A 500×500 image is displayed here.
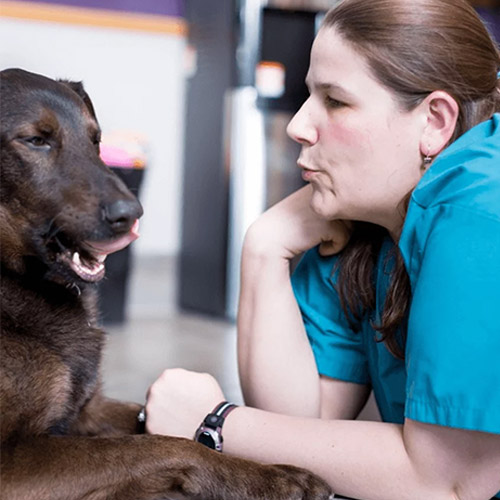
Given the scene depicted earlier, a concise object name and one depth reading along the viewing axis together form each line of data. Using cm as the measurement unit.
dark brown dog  120
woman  118
